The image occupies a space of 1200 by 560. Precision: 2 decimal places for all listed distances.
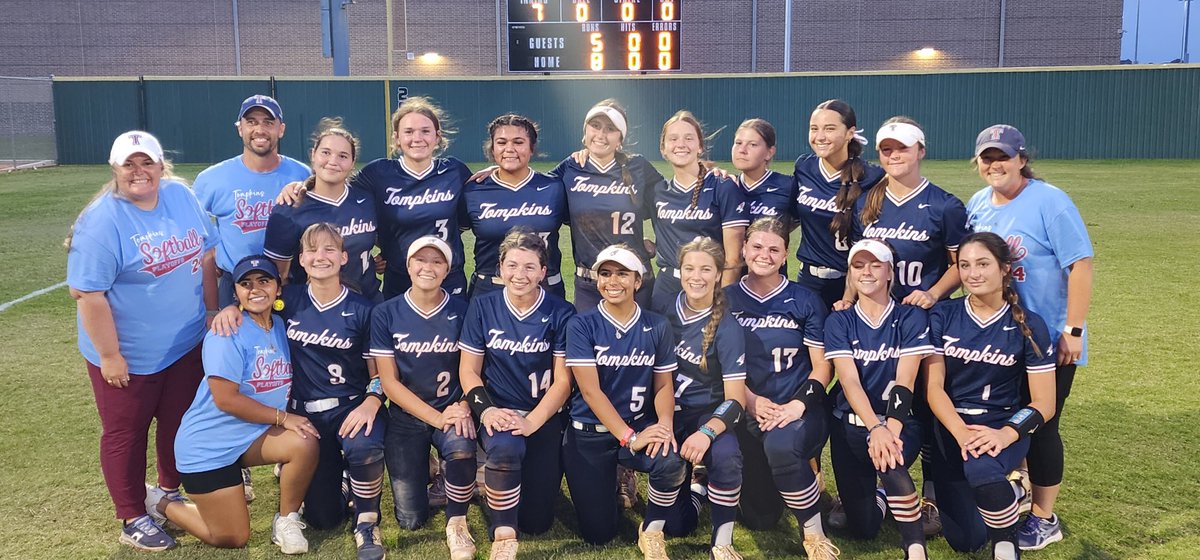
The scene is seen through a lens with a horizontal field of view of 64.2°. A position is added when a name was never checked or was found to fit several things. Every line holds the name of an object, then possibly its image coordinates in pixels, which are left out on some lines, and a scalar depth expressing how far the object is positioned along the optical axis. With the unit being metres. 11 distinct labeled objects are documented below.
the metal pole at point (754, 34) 34.81
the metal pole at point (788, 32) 34.53
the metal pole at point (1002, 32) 34.44
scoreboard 21.64
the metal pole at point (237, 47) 35.47
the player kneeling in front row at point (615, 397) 4.05
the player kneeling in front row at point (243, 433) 4.00
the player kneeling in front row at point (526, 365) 4.19
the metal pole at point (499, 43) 35.03
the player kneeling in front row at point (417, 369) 4.25
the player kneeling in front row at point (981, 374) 3.94
